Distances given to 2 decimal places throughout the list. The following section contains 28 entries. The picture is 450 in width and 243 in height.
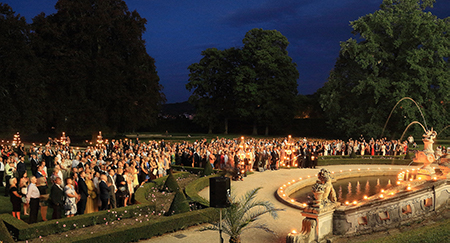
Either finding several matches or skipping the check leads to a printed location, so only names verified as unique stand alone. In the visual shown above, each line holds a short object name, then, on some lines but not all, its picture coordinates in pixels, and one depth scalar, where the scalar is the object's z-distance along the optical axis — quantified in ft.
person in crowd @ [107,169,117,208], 41.42
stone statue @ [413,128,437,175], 47.45
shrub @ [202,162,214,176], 68.46
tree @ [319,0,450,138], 119.96
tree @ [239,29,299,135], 169.27
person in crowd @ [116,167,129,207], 43.87
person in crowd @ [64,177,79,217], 37.70
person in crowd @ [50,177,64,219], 37.65
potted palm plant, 29.94
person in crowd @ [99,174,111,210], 40.54
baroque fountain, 30.91
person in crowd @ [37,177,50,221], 39.73
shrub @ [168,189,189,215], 41.23
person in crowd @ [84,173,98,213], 41.34
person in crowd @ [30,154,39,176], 59.36
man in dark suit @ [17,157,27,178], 53.13
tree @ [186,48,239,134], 176.96
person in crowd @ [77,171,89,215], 39.86
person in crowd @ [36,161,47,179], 41.60
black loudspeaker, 24.98
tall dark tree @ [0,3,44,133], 105.70
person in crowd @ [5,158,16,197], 52.13
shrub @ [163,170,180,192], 56.07
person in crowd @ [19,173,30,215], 39.63
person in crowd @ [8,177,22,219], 37.75
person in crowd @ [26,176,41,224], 37.01
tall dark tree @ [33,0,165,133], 116.88
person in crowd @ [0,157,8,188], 57.31
